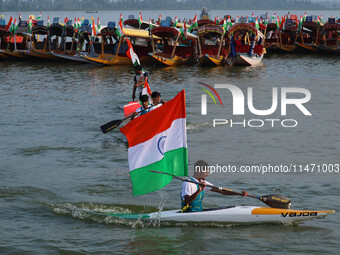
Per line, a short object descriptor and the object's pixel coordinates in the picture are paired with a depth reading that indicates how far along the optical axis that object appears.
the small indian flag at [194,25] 47.78
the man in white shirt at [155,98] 16.61
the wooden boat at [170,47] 42.81
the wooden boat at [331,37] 51.12
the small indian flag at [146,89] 21.62
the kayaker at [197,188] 11.17
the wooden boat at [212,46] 42.46
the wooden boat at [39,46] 46.00
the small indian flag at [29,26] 45.72
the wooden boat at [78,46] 44.50
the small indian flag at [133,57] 23.72
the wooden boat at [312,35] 53.31
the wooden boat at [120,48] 43.66
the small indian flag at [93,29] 42.53
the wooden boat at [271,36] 54.48
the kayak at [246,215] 11.91
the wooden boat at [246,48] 42.91
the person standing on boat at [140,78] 21.73
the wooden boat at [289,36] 54.12
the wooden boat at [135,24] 57.81
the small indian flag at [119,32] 41.45
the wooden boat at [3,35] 46.97
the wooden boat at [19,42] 45.88
